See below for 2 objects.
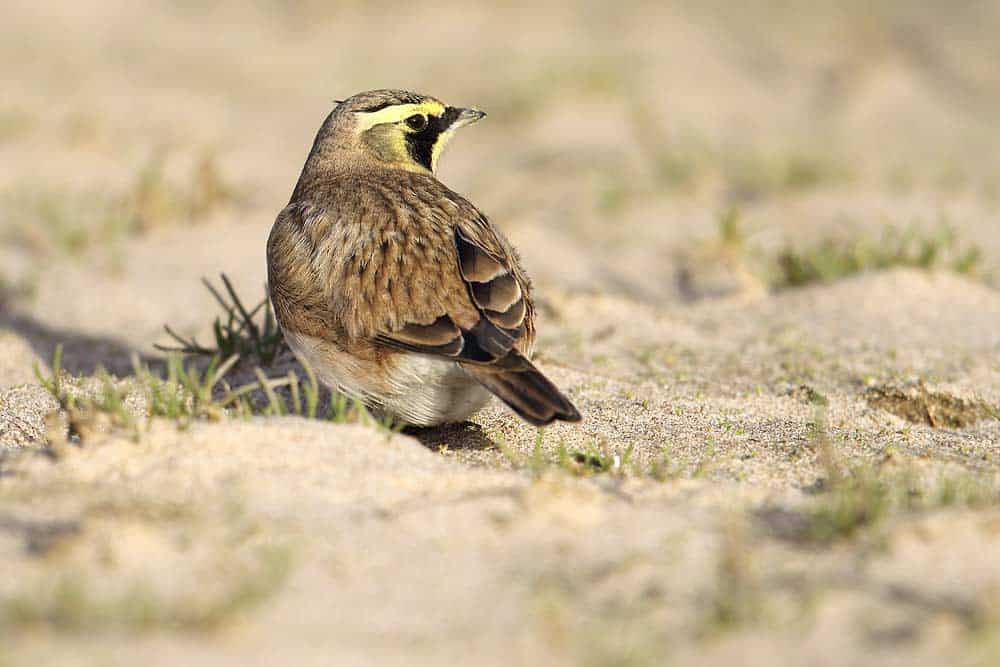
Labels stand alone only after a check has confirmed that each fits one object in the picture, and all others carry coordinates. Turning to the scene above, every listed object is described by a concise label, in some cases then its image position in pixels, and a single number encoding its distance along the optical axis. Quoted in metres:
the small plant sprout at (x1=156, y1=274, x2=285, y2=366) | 10.38
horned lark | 7.57
